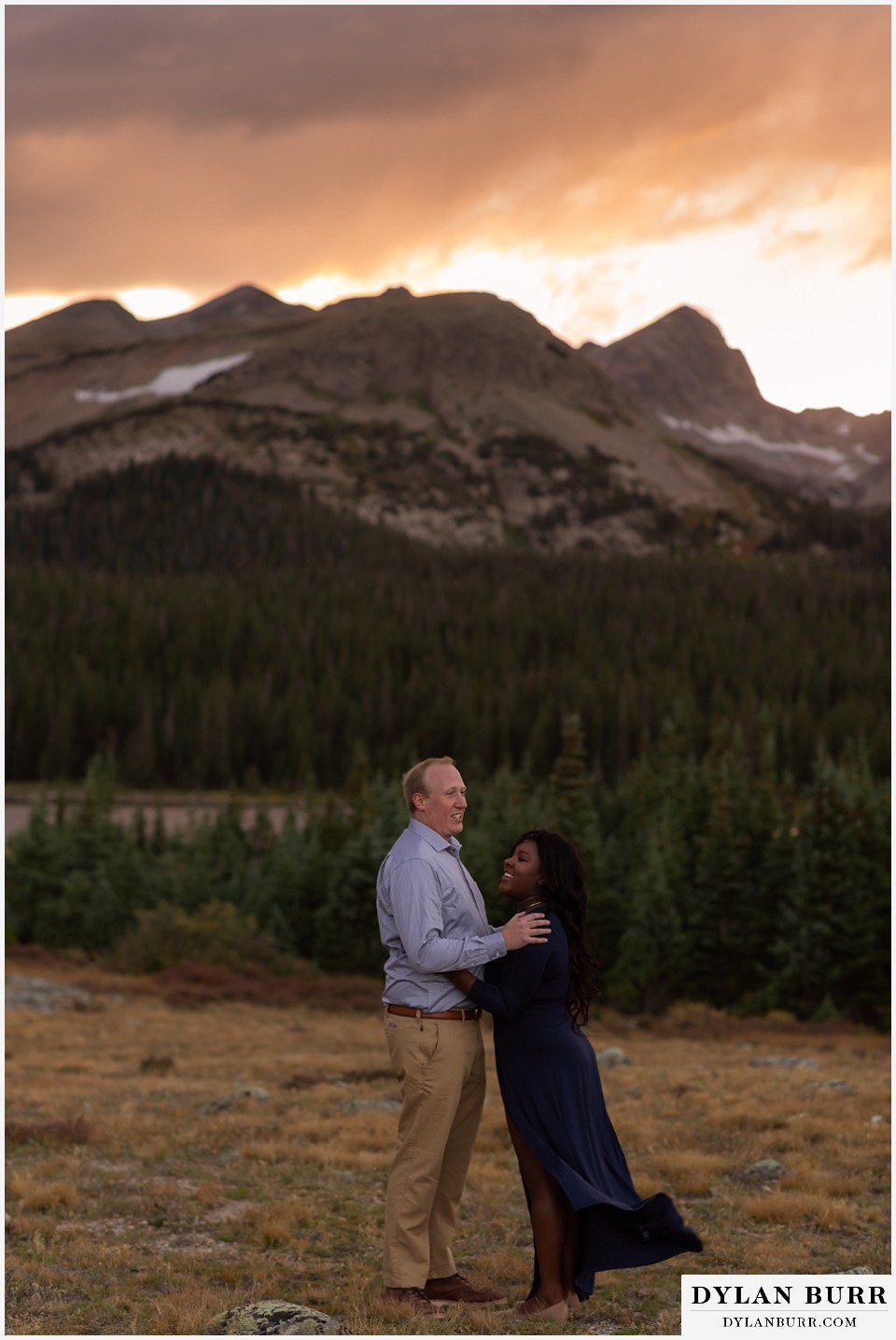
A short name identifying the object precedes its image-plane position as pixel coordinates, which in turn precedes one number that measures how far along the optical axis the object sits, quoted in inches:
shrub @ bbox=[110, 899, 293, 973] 2199.8
